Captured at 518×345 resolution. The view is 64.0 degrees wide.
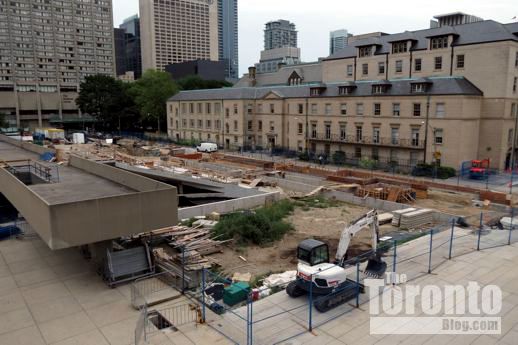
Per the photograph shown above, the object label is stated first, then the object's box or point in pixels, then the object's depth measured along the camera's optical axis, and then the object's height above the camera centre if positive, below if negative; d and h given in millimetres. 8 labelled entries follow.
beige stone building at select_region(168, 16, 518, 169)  49750 +1252
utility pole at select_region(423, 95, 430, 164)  50625 -1731
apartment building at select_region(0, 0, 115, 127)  136250 +20524
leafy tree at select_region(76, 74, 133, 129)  111875 +3301
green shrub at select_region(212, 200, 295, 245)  27828 -8026
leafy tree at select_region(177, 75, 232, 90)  120625 +8246
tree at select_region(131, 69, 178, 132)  101812 +4451
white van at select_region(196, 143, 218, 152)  74438 -6425
